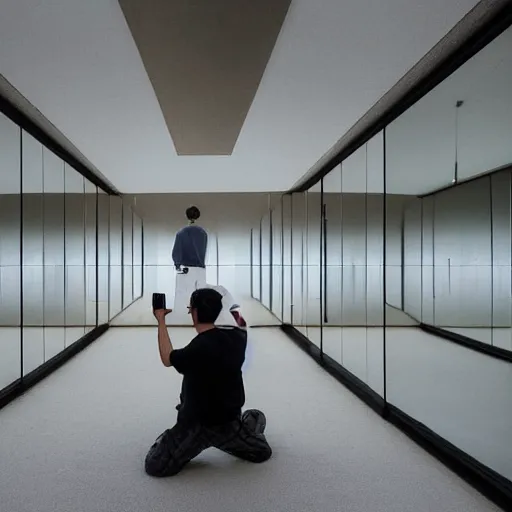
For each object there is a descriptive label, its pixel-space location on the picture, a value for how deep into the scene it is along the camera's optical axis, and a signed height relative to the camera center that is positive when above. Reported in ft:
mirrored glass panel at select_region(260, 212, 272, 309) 32.81 +0.02
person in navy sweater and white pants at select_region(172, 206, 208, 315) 20.30 +0.39
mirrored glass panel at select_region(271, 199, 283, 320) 31.19 -0.23
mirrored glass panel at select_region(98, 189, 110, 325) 29.76 +0.23
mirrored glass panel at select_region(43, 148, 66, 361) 19.56 +0.22
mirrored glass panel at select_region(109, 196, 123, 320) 32.04 +0.24
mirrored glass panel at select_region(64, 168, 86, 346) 22.91 +0.24
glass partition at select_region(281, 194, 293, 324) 29.81 -0.28
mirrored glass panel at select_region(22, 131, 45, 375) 16.92 +0.22
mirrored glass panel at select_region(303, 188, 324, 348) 24.08 -0.25
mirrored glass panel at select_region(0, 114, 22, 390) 14.94 +0.27
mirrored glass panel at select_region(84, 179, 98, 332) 26.65 +0.22
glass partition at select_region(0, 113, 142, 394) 15.44 +0.25
